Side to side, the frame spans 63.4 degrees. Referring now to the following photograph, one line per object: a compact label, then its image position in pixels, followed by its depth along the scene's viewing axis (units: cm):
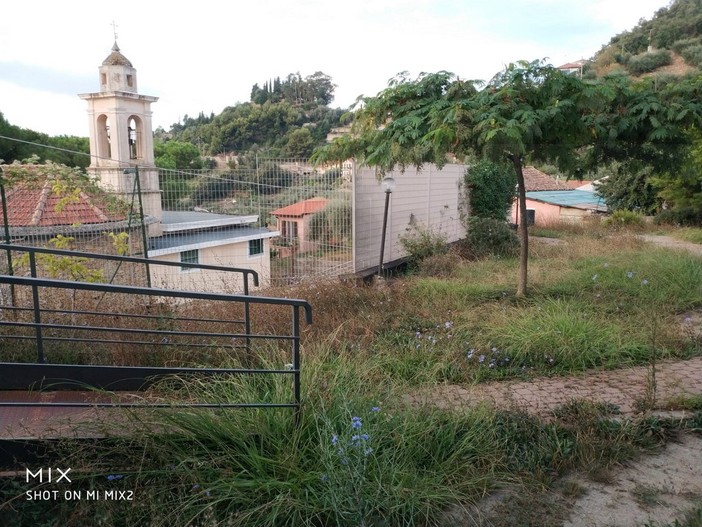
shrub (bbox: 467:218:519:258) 1349
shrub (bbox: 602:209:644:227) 2089
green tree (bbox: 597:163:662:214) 2442
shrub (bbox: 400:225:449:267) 1201
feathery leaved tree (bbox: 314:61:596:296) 677
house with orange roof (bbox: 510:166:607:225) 2997
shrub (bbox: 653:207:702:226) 2160
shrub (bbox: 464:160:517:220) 1644
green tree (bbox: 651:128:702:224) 2094
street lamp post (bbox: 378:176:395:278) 1047
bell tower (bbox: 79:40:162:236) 1384
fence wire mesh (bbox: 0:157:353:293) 815
